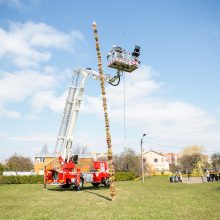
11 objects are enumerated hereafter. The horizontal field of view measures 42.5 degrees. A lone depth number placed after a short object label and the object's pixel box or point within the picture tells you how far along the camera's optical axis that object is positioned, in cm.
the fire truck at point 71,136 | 2198
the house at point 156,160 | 10819
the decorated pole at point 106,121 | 1565
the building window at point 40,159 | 7469
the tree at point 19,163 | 9231
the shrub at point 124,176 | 4721
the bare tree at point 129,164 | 6225
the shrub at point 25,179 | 4203
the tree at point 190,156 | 10045
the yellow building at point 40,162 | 7364
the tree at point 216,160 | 9988
